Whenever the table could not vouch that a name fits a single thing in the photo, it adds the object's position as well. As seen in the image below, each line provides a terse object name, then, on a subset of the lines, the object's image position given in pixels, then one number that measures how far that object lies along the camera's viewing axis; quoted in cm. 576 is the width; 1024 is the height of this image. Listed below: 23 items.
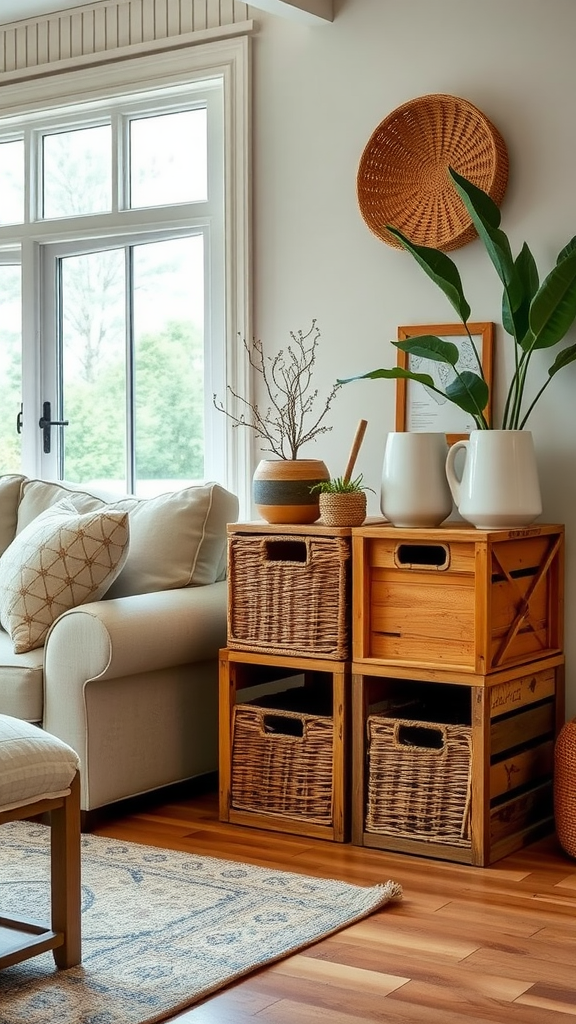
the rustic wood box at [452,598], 314
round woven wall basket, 360
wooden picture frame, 367
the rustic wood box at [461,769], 314
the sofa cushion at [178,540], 381
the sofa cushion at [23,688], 340
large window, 431
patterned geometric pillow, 351
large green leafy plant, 326
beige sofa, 334
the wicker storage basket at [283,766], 339
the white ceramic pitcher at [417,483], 334
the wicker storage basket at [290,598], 337
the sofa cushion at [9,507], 424
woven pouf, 317
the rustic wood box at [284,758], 336
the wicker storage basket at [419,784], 316
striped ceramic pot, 351
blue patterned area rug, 229
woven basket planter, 340
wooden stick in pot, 354
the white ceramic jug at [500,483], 324
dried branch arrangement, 402
